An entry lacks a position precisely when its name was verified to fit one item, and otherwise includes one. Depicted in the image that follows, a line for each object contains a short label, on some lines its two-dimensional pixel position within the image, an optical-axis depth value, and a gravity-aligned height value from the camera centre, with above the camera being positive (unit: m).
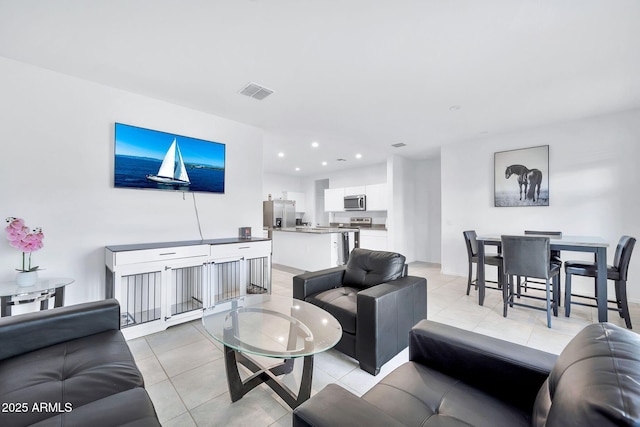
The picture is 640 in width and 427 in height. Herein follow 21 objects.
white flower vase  2.14 -0.51
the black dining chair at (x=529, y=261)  2.87 -0.50
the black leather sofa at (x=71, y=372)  0.98 -0.74
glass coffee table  1.47 -0.75
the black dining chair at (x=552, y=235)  3.46 -0.26
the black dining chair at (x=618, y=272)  2.75 -0.62
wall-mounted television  2.92 +0.67
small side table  2.02 -0.61
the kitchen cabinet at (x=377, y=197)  6.72 +0.50
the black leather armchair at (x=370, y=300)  1.96 -0.73
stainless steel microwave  7.04 +0.37
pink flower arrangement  2.13 -0.18
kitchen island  5.11 -0.65
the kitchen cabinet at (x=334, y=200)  7.72 +0.50
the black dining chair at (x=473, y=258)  3.66 -0.60
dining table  2.78 -0.37
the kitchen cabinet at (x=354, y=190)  7.17 +0.72
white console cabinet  2.60 -0.73
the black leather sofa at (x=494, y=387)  0.65 -0.63
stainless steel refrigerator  7.46 +0.09
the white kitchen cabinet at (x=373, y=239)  6.29 -0.56
